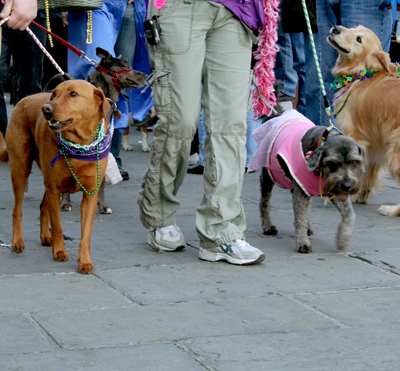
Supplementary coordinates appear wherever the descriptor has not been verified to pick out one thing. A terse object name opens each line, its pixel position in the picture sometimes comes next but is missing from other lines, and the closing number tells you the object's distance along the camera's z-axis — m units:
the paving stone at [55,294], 6.18
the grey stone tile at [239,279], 6.76
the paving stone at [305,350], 4.96
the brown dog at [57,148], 7.23
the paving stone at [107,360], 4.82
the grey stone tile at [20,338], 5.11
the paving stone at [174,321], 5.46
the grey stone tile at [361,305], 6.07
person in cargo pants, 7.66
